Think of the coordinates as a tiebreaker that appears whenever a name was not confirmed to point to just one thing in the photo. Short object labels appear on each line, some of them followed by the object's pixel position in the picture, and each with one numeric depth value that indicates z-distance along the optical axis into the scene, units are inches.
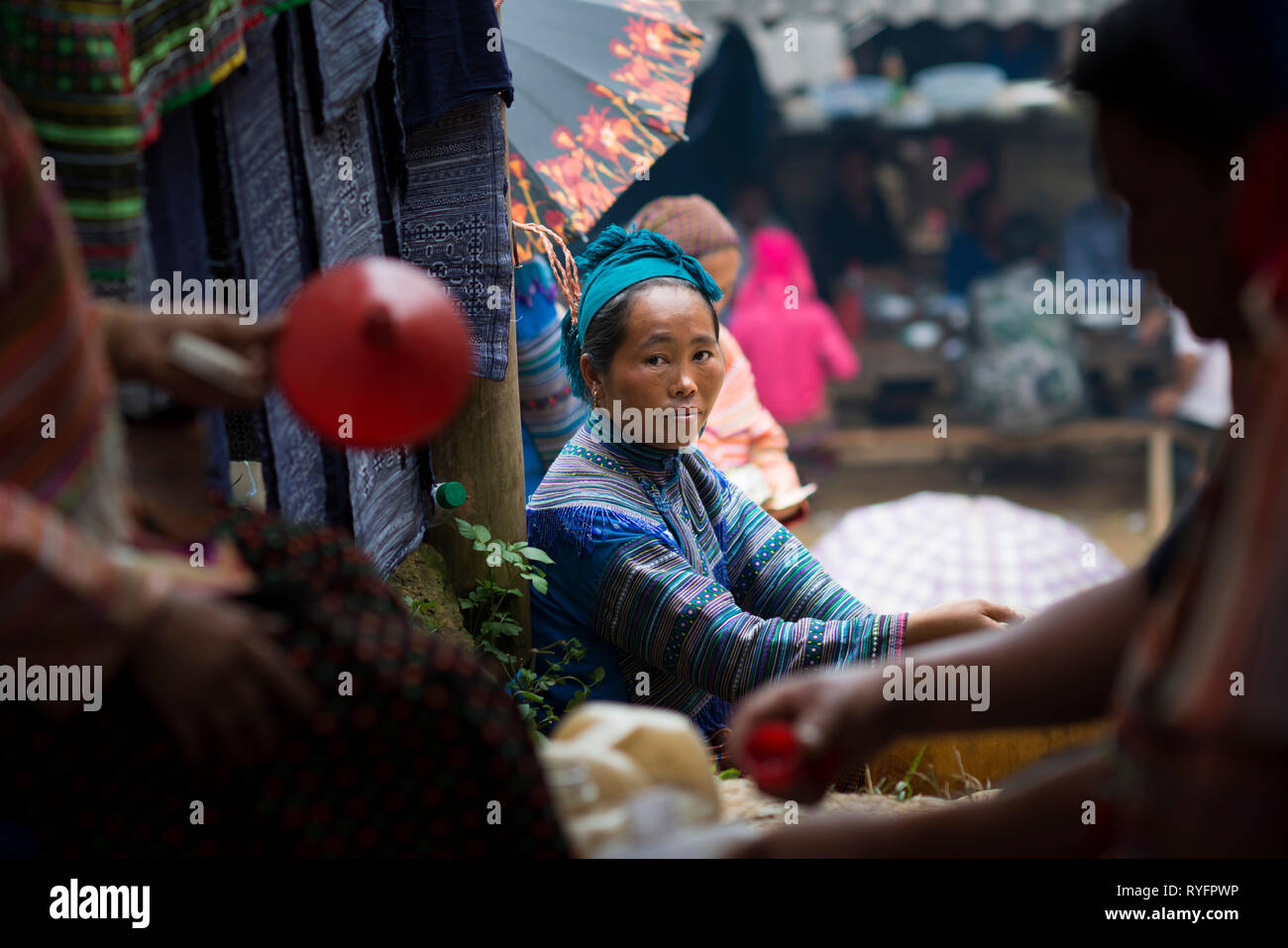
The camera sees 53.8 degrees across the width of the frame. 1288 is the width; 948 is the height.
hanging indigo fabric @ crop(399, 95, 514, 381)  120.9
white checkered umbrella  175.3
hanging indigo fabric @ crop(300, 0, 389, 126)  97.0
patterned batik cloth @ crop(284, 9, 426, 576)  98.3
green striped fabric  66.0
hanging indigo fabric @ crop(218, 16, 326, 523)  91.0
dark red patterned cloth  55.9
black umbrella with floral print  174.7
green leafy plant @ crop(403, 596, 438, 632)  118.8
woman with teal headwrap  109.4
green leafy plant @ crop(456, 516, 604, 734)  122.7
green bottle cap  124.4
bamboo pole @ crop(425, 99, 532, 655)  127.9
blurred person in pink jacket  327.9
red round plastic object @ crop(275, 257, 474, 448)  56.1
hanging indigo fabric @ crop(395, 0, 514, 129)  112.6
